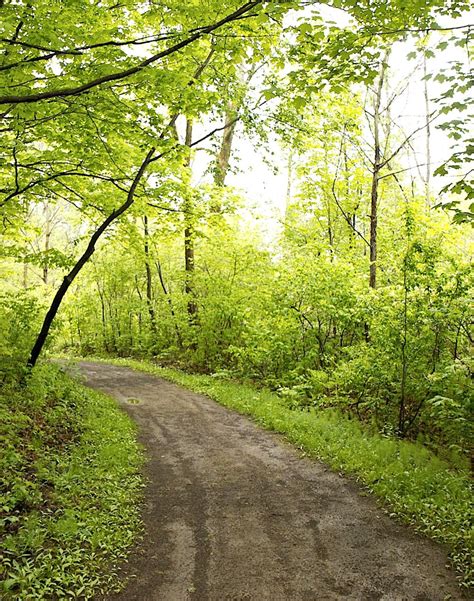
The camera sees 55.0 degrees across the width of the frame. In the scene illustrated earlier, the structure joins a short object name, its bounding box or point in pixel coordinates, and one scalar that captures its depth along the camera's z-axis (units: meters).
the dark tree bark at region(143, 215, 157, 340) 22.63
